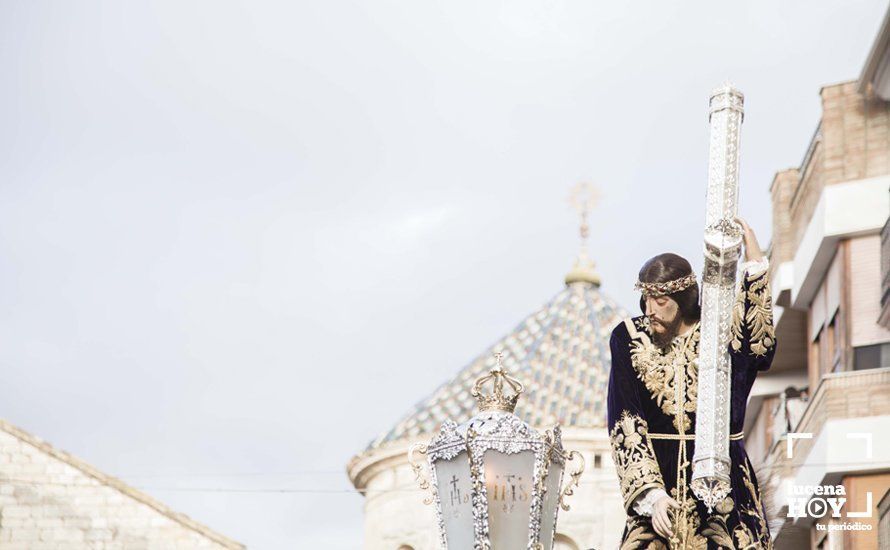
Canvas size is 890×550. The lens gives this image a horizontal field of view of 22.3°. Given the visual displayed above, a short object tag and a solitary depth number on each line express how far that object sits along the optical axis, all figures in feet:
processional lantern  32.81
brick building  83.61
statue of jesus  26.73
